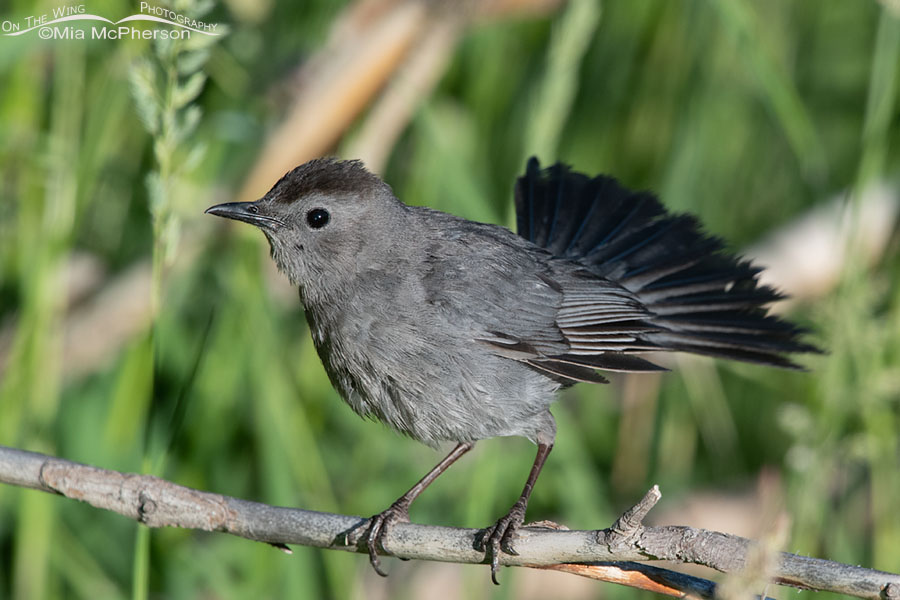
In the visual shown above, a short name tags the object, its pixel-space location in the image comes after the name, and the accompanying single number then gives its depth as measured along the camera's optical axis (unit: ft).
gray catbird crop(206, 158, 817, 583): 19.74
